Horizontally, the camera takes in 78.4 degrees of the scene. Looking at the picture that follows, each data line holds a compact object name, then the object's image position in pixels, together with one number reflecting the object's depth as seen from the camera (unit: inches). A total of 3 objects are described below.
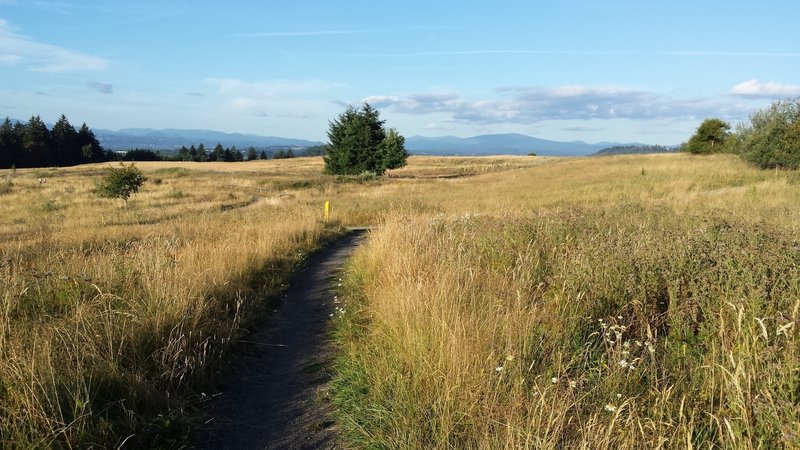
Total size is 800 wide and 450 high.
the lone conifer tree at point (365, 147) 2158.0
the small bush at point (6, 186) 1614.8
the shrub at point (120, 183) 1172.5
